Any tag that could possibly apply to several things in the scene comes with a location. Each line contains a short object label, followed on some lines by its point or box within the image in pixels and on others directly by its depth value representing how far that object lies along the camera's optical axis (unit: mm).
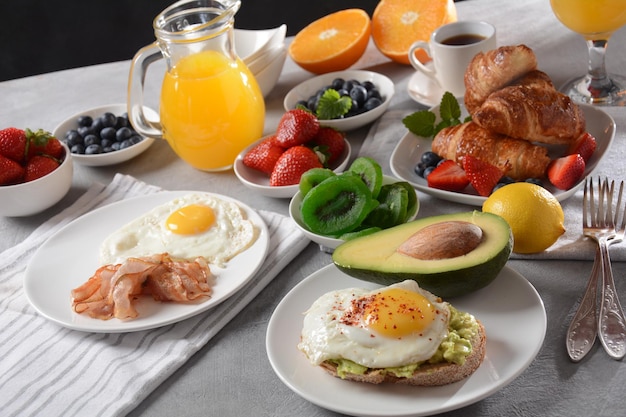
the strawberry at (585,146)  1909
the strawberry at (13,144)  2105
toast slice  1245
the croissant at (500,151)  1869
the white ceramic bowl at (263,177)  2021
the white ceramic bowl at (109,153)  2312
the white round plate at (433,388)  1242
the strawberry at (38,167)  2121
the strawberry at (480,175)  1830
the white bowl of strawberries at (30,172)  2082
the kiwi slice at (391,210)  1725
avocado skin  1404
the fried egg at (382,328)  1261
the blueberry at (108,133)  2371
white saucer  2386
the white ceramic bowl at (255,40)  2516
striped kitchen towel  1453
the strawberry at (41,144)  2150
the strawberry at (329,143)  2141
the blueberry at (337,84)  2455
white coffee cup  2242
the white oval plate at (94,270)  1613
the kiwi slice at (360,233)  1634
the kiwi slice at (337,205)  1717
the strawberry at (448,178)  1890
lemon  1596
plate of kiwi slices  1721
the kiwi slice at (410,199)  1773
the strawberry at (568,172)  1806
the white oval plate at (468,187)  1829
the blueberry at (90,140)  2355
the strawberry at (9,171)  2070
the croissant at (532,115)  1877
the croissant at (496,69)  1962
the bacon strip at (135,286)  1630
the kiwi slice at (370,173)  1777
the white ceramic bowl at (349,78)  2299
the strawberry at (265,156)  2104
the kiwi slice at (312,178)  1828
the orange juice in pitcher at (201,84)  2092
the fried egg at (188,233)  1832
